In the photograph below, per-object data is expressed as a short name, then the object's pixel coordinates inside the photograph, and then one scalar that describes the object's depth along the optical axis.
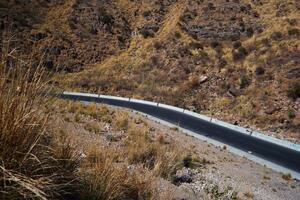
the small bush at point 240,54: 45.27
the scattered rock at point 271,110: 33.88
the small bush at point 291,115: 32.00
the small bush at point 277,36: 45.41
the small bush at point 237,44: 48.47
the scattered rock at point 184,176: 11.04
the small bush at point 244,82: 39.81
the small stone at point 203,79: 44.41
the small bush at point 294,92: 34.25
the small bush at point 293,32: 44.54
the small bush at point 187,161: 14.45
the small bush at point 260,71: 40.00
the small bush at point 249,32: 51.12
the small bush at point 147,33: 62.78
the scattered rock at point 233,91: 39.16
